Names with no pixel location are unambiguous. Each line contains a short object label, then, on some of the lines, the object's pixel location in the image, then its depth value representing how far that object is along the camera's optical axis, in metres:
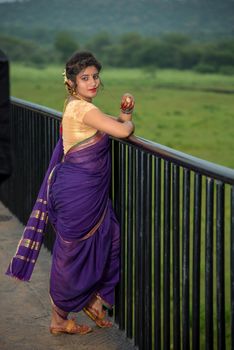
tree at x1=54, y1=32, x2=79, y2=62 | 129.52
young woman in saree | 3.79
